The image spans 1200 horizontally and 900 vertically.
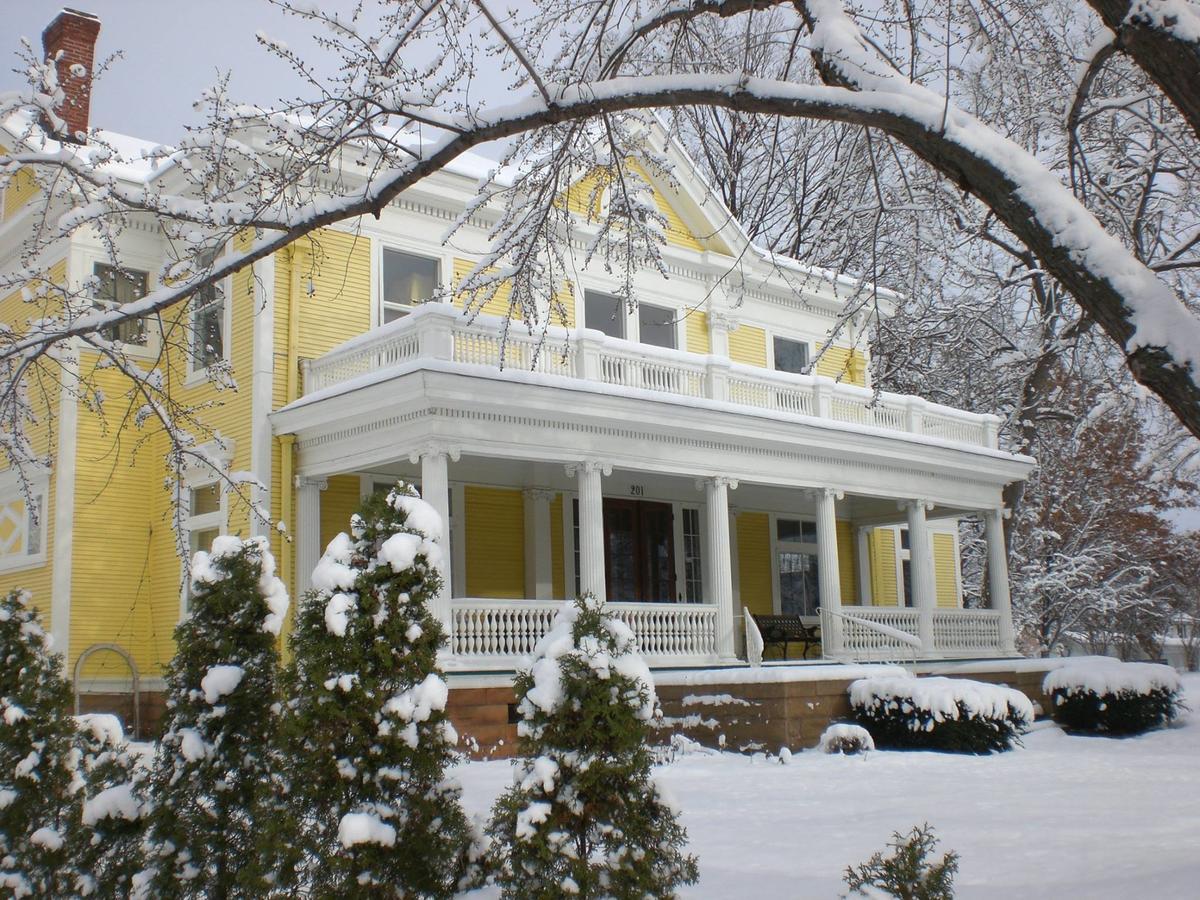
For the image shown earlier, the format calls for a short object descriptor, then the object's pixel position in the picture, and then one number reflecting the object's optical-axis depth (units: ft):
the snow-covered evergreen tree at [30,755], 24.64
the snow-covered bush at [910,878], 15.96
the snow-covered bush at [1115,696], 56.85
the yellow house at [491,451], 50.93
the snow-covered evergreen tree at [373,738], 18.71
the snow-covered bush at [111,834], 22.57
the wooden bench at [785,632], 66.13
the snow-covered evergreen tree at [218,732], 21.49
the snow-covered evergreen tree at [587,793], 17.48
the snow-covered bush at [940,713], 47.78
